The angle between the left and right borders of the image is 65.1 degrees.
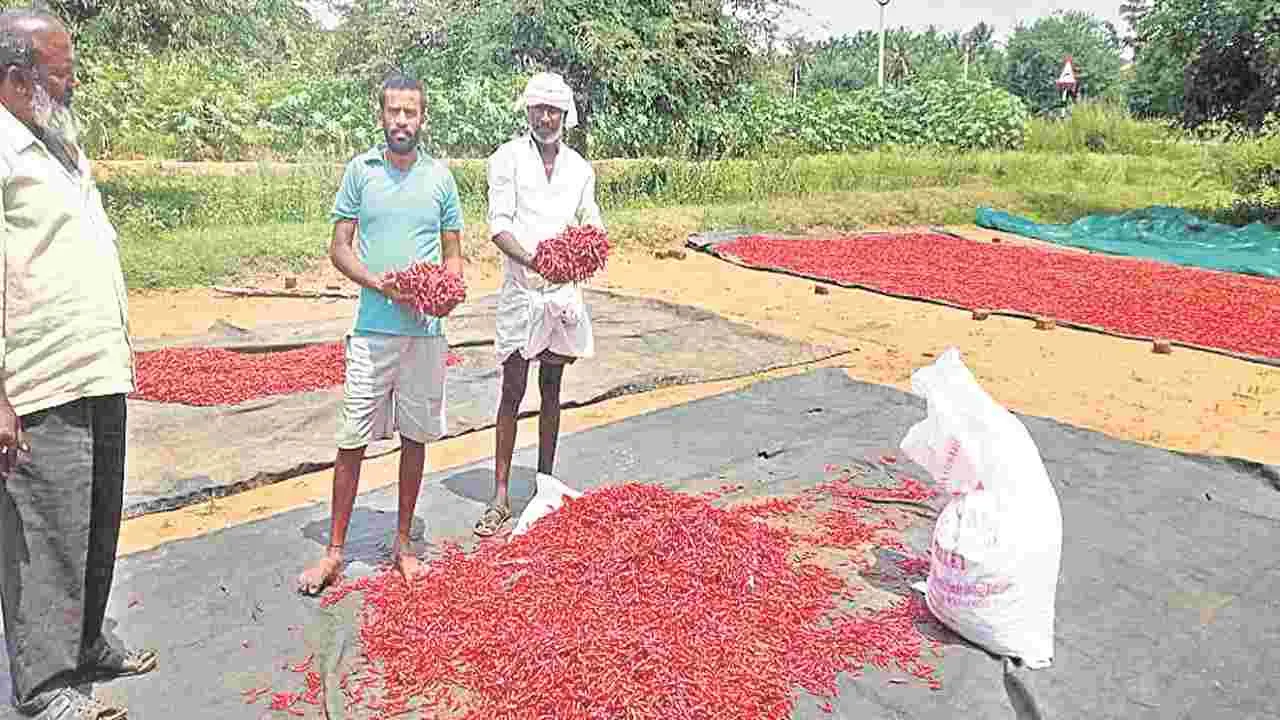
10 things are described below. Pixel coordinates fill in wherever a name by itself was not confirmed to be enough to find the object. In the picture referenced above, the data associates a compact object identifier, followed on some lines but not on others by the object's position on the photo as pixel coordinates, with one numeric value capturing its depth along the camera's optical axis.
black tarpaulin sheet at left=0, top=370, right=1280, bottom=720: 2.38
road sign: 29.97
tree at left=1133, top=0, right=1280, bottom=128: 10.95
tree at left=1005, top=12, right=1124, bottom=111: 44.41
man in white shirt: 3.32
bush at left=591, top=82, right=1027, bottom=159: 18.14
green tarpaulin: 9.73
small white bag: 3.17
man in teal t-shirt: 2.79
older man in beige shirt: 2.11
